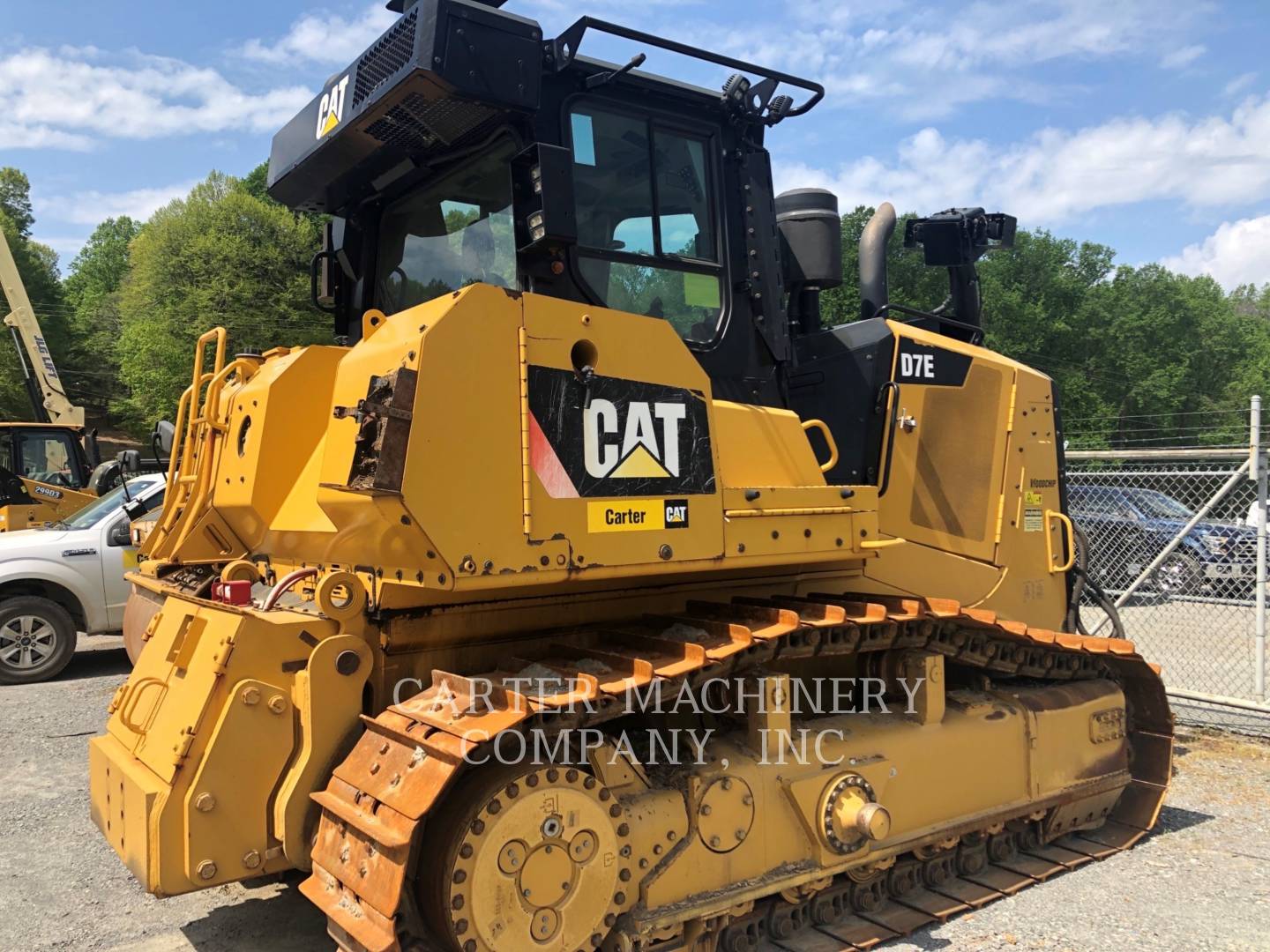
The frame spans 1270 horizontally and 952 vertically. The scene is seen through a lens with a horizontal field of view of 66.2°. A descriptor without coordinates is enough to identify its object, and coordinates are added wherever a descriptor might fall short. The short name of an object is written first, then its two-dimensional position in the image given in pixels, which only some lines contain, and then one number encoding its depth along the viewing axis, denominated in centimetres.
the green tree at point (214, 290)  3394
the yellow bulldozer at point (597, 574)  302
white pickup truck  898
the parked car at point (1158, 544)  878
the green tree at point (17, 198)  5031
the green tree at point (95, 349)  4384
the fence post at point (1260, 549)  691
